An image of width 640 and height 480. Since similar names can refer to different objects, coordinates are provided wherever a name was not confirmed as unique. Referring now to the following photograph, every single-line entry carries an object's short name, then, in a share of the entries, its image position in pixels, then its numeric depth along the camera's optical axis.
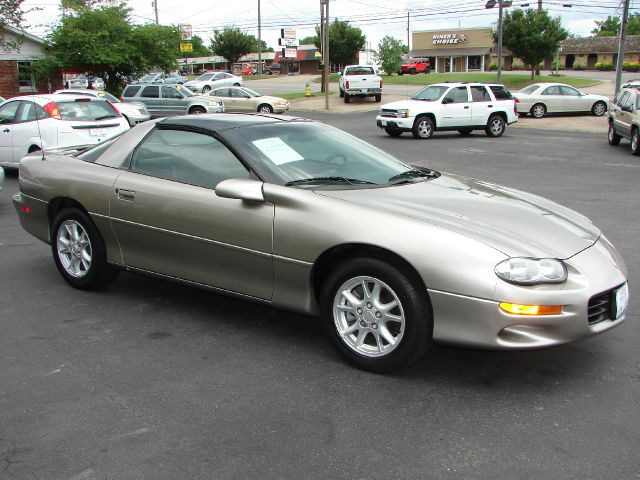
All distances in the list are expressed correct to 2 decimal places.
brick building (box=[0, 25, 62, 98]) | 31.92
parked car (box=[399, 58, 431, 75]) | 71.76
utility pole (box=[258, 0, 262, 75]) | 69.69
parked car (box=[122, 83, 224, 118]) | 28.36
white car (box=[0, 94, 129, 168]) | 11.95
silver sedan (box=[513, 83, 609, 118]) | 29.30
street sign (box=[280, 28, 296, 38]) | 53.31
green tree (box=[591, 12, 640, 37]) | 112.44
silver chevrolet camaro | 3.65
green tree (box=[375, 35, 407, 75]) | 60.16
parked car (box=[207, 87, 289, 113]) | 30.73
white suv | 21.23
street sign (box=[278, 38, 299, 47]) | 53.59
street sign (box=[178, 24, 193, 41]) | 55.41
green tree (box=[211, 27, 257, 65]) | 85.00
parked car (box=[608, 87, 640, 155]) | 16.66
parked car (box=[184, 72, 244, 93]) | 44.65
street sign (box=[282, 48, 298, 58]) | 55.78
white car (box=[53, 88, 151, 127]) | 22.58
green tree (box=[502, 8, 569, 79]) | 45.91
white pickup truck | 36.38
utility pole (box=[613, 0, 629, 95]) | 29.59
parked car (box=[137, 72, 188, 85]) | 43.72
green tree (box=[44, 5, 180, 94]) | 29.91
